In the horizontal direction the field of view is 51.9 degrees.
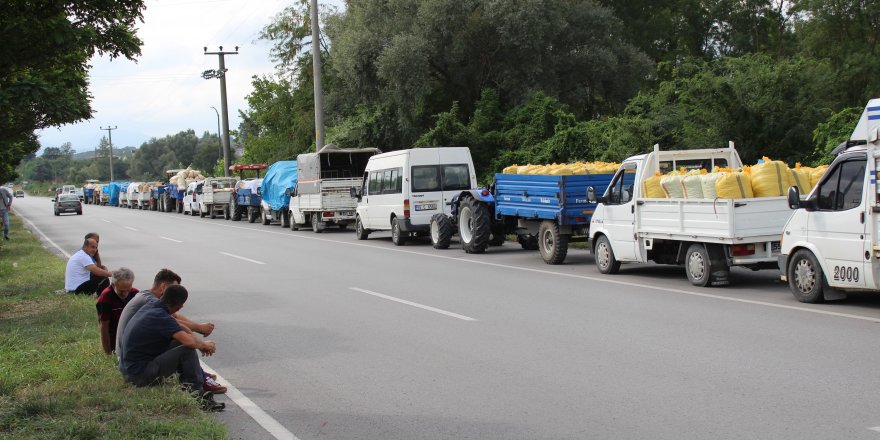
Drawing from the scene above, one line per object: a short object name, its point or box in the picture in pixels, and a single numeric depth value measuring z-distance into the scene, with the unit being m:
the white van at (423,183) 23.50
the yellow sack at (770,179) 13.32
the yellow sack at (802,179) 13.60
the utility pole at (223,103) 58.47
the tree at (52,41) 10.71
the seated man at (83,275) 14.11
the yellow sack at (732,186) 13.15
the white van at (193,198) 49.53
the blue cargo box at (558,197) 17.48
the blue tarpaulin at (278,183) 34.88
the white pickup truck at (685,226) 13.05
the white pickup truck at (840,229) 10.66
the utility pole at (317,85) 35.84
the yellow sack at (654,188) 14.73
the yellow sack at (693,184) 13.62
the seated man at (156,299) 7.68
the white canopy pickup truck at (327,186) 30.80
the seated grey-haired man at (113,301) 8.91
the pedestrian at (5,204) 30.05
